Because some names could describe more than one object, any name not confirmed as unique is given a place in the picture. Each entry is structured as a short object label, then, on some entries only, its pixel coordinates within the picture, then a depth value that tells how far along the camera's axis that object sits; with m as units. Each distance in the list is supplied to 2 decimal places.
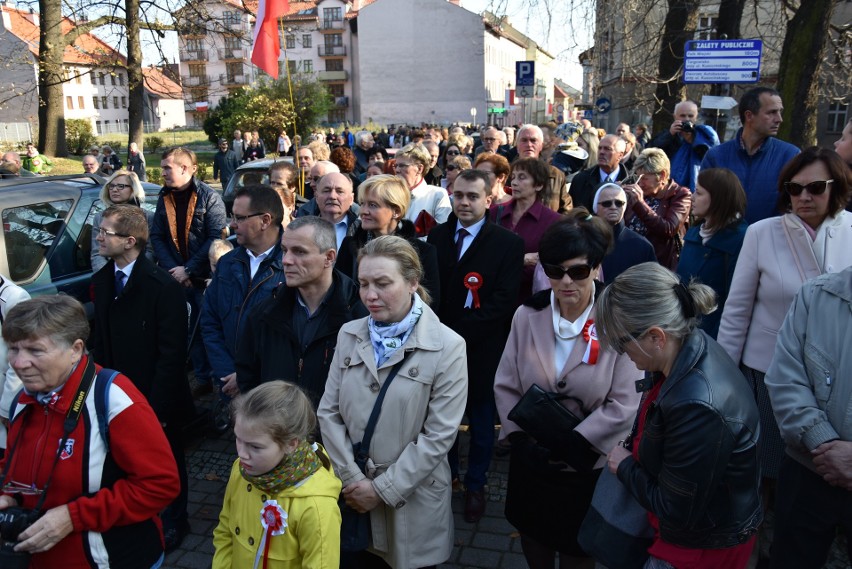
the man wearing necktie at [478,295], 4.11
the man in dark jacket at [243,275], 4.01
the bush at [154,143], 41.06
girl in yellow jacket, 2.30
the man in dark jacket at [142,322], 3.75
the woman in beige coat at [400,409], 2.79
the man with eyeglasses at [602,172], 6.51
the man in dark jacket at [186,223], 5.48
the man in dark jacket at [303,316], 3.22
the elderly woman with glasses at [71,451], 2.43
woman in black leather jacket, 1.97
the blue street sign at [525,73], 15.62
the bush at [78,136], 32.72
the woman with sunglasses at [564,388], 2.83
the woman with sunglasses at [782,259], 3.19
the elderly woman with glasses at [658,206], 5.10
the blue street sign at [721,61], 10.43
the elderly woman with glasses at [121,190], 5.56
